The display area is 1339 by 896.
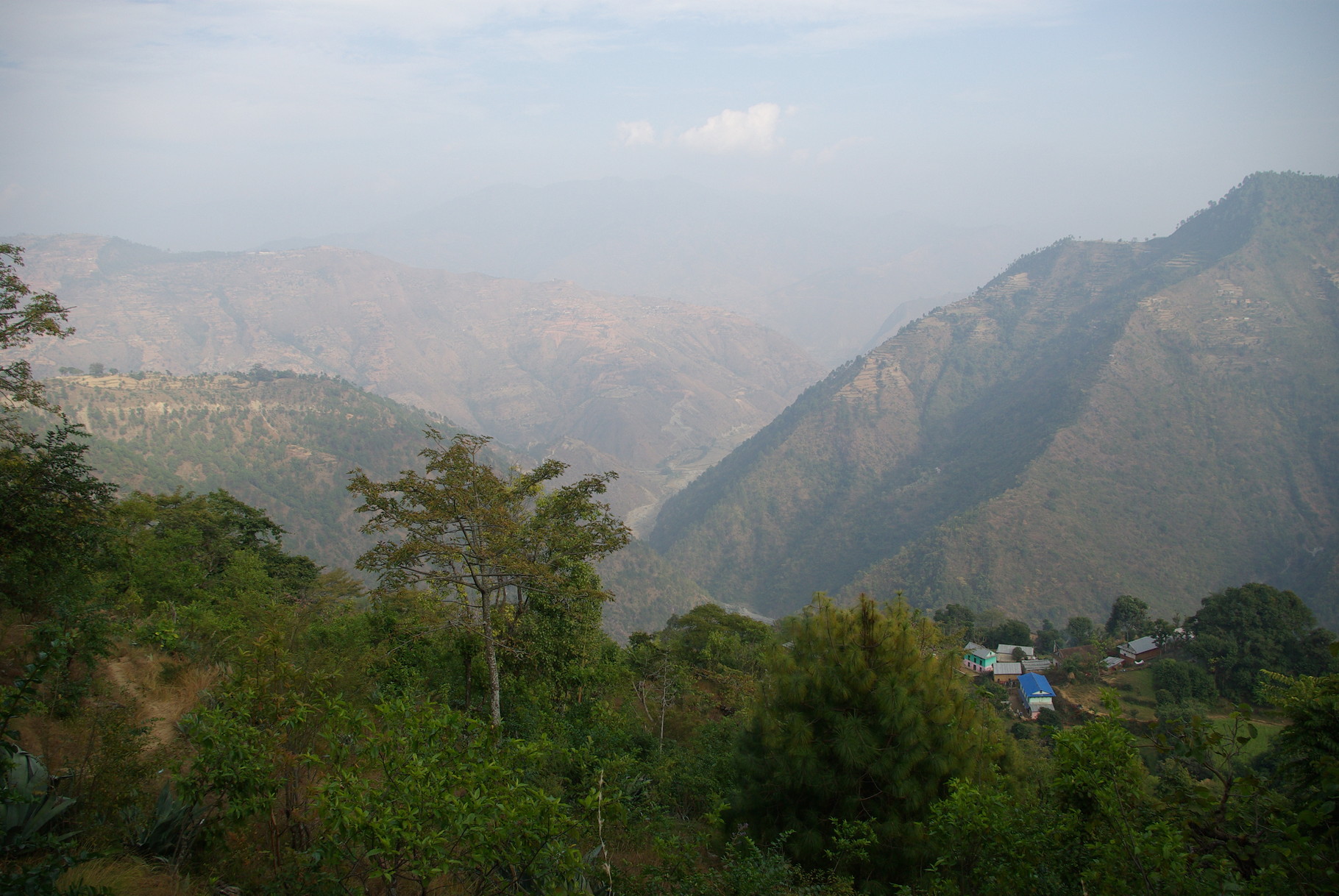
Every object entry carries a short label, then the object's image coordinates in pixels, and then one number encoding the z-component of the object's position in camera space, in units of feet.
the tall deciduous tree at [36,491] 33.45
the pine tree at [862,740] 28.78
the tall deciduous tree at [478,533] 37.32
